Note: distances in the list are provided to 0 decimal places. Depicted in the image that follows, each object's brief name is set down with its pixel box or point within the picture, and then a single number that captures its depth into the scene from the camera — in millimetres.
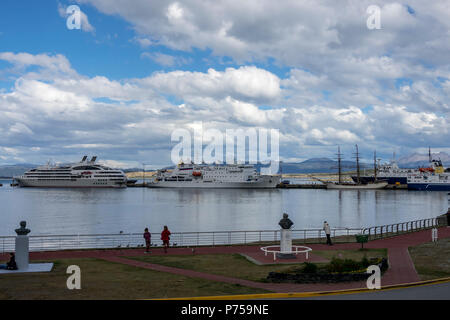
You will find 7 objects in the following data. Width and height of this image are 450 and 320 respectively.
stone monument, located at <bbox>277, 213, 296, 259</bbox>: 18125
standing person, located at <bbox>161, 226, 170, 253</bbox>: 19984
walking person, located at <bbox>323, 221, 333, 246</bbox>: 22266
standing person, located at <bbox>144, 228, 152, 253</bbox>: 20047
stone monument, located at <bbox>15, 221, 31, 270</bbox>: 14734
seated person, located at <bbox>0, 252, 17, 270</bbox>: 14570
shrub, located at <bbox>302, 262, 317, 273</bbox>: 13820
